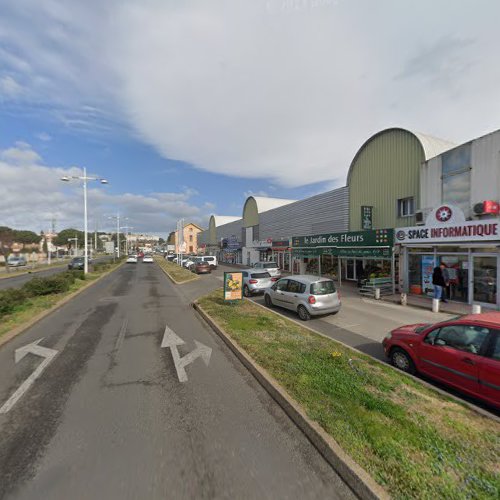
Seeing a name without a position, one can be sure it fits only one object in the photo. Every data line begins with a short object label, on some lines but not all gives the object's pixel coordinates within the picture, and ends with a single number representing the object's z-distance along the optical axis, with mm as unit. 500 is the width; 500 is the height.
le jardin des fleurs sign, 14473
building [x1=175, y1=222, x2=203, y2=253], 95375
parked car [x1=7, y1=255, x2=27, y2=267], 41231
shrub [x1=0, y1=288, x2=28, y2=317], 9273
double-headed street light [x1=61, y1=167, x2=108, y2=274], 21586
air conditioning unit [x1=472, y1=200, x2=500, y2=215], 10758
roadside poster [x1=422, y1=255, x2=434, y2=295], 13188
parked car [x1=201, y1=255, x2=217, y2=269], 34578
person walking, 11812
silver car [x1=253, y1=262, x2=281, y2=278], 19919
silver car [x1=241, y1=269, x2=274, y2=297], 14891
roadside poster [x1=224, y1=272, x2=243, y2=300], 11234
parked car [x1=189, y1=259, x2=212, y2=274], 28750
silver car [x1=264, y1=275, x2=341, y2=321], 9500
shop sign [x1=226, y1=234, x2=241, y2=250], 42462
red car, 4027
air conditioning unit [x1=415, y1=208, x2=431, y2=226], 13541
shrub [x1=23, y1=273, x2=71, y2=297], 12852
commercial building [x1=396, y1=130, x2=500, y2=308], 10867
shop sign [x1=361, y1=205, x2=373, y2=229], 17188
